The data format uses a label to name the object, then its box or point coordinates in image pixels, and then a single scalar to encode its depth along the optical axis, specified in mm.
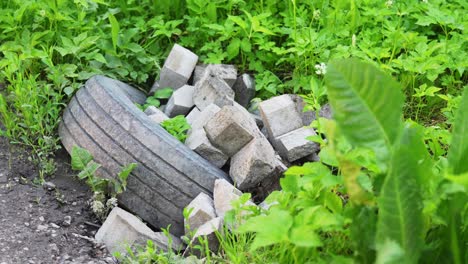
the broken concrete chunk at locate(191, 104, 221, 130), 3922
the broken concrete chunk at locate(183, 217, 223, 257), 3217
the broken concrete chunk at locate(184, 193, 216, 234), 3361
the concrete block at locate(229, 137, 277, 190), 3551
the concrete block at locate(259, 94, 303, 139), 3904
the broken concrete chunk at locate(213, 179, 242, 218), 3385
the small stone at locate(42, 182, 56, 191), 3750
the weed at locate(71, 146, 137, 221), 3578
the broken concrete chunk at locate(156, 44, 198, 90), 4320
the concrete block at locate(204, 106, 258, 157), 3662
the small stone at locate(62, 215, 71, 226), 3529
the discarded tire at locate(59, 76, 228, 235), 3564
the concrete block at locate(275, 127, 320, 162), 3777
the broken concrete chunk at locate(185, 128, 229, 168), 3734
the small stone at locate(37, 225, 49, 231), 3452
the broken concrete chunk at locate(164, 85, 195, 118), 4168
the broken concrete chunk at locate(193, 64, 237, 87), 4234
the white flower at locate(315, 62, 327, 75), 3767
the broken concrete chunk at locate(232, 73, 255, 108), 4293
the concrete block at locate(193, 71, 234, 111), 4102
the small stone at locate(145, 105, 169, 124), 3982
